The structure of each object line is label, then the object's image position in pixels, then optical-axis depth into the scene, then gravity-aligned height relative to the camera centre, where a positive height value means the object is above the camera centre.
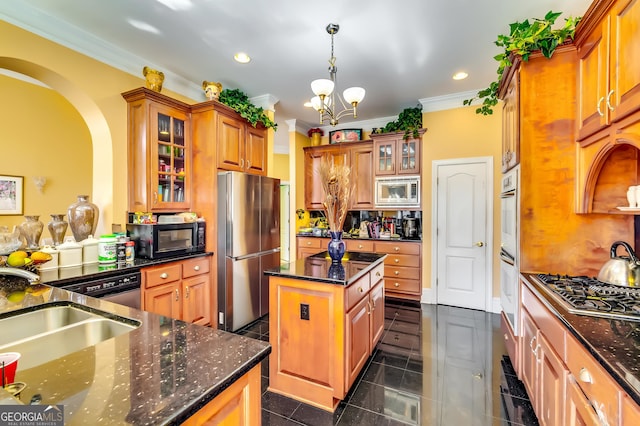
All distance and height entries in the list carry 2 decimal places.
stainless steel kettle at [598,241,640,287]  1.57 -0.34
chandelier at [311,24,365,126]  2.17 +0.96
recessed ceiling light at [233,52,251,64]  2.84 +1.59
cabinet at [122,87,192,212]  2.86 +0.66
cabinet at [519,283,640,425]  0.92 -0.70
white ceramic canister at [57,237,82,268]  2.20 -0.34
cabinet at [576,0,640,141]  1.30 +0.78
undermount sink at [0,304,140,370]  1.07 -0.50
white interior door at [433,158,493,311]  3.79 -0.30
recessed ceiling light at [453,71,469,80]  3.23 +1.59
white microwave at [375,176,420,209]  4.24 +0.31
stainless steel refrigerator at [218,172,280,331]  3.10 -0.43
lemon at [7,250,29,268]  1.65 -0.28
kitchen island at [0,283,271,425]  0.61 -0.43
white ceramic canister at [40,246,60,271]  2.12 -0.36
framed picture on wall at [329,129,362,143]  4.83 +1.33
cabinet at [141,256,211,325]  2.49 -0.76
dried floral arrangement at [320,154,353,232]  2.23 +0.17
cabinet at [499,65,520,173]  2.08 +0.77
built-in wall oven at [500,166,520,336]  2.09 -0.30
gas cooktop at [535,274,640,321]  1.28 -0.45
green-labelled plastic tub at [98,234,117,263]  2.40 -0.33
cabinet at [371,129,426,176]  4.25 +0.89
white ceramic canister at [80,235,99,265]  2.35 -0.33
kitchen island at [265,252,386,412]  1.87 -0.83
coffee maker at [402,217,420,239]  4.36 -0.26
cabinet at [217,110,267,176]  3.21 +0.83
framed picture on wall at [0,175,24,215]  3.68 +0.23
